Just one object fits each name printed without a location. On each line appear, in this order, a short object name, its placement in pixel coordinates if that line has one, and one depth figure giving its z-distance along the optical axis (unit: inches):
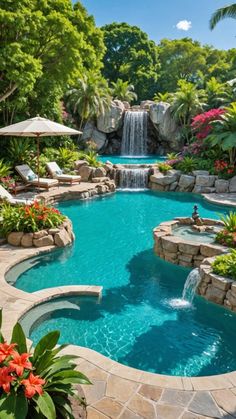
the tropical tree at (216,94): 843.4
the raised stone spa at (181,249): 314.3
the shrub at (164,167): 705.6
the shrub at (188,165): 699.4
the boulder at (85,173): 696.4
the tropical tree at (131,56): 1550.2
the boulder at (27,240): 357.4
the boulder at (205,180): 659.4
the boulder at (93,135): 1021.8
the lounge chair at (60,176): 641.7
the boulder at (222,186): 643.8
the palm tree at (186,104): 874.8
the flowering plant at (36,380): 108.6
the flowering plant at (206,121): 727.1
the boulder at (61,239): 363.6
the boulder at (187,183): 666.8
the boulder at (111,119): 1017.5
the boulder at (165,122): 988.6
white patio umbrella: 475.2
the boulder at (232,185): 641.0
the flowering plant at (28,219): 364.4
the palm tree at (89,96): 873.5
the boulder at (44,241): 357.4
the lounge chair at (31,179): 588.1
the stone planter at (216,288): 250.2
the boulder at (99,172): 693.9
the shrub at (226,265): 260.1
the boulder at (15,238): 358.9
